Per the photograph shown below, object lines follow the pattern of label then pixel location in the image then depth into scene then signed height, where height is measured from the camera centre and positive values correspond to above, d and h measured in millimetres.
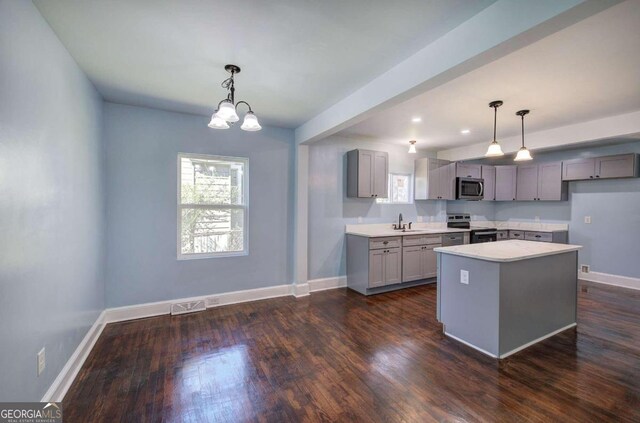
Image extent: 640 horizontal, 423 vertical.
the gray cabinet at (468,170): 5656 +837
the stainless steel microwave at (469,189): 5555 +452
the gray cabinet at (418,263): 4582 -890
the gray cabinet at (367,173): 4594 +620
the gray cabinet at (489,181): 5918 +643
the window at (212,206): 3650 +39
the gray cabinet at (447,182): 5520 +576
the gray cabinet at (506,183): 5882 +603
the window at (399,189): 5436 +415
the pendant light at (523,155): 3291 +668
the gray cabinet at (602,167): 4410 +753
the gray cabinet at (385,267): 4246 -891
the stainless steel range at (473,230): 5368 -356
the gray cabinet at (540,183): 5238 +563
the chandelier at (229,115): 2252 +791
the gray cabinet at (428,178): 5391 +630
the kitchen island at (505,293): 2504 -815
